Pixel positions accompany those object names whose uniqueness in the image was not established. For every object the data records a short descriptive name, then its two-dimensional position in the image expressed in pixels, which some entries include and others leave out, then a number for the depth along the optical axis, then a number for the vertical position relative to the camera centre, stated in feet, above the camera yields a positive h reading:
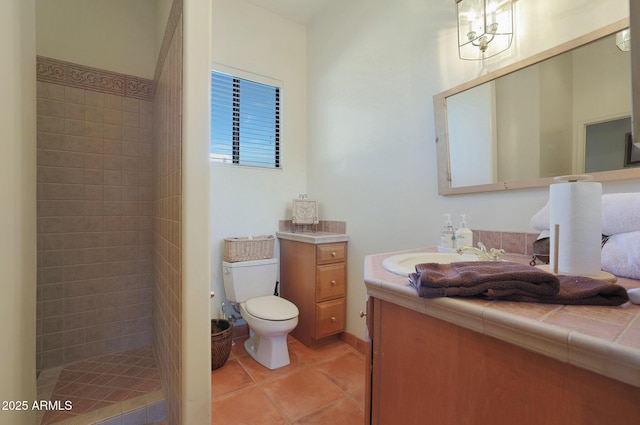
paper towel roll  2.34 -0.10
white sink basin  3.51 -0.62
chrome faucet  3.23 -0.51
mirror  3.35 +1.37
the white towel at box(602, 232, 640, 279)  2.41 -0.40
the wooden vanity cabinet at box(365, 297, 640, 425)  1.48 -1.15
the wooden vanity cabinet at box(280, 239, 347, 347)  7.00 -2.02
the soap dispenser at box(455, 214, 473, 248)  4.38 -0.39
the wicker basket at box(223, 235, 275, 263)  7.02 -0.92
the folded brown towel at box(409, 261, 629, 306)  1.88 -0.55
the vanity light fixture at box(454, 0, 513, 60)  4.45 +3.17
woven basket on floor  6.12 -3.01
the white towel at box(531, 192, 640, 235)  2.67 -0.01
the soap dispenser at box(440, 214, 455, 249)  4.51 -0.38
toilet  6.12 -2.24
